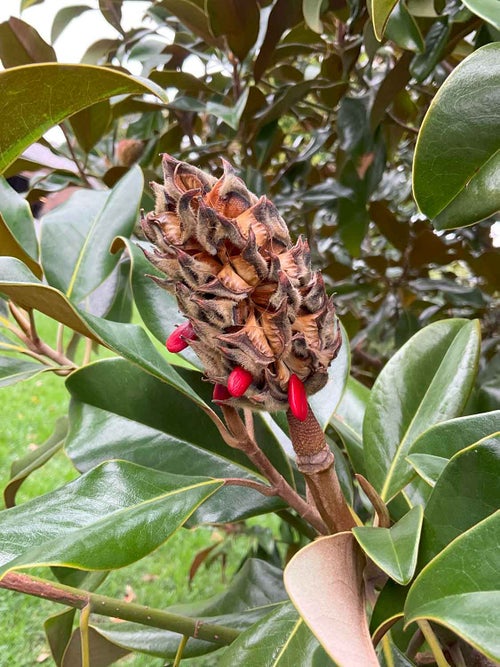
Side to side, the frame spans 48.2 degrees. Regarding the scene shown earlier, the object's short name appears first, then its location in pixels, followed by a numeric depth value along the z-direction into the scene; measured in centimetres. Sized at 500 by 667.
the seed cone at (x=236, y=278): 16
